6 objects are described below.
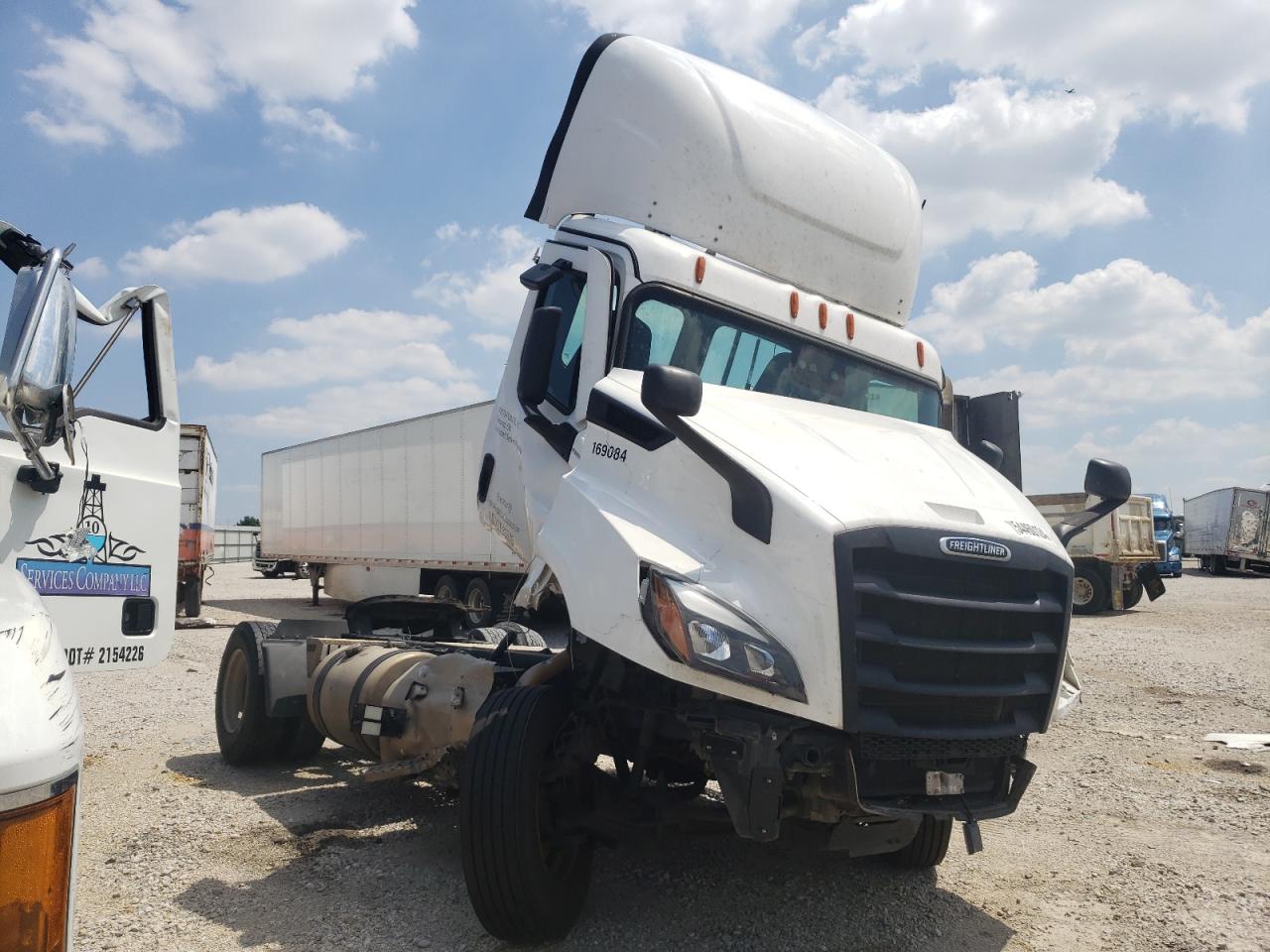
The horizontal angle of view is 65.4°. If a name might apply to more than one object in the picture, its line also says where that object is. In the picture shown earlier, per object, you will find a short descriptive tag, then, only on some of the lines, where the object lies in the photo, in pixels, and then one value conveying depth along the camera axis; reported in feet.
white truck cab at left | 5.52
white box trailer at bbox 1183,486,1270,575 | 130.41
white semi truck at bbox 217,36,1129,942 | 11.03
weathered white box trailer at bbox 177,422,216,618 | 60.49
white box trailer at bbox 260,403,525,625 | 59.62
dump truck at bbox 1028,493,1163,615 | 69.87
